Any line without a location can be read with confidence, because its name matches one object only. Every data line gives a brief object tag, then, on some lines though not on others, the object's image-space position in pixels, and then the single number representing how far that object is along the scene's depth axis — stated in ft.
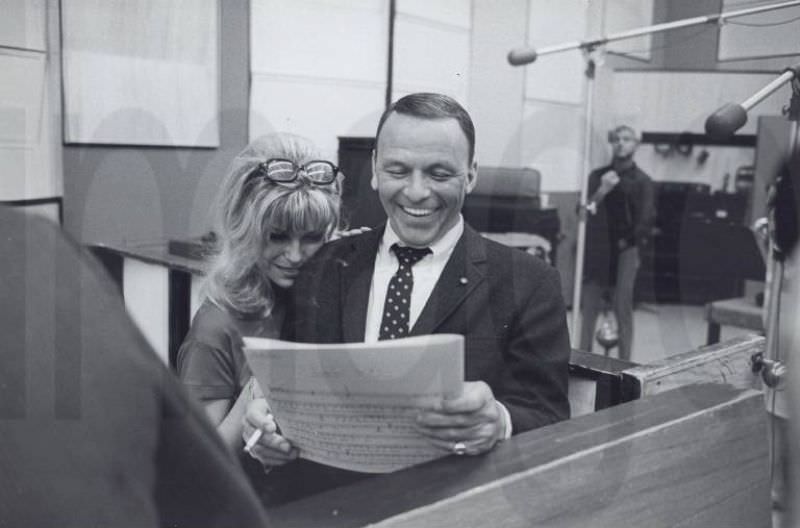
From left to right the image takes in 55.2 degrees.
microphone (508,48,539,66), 8.23
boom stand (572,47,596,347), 11.76
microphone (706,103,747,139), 4.81
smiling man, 4.06
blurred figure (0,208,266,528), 1.35
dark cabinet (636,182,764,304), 18.83
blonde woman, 4.65
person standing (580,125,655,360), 15.38
